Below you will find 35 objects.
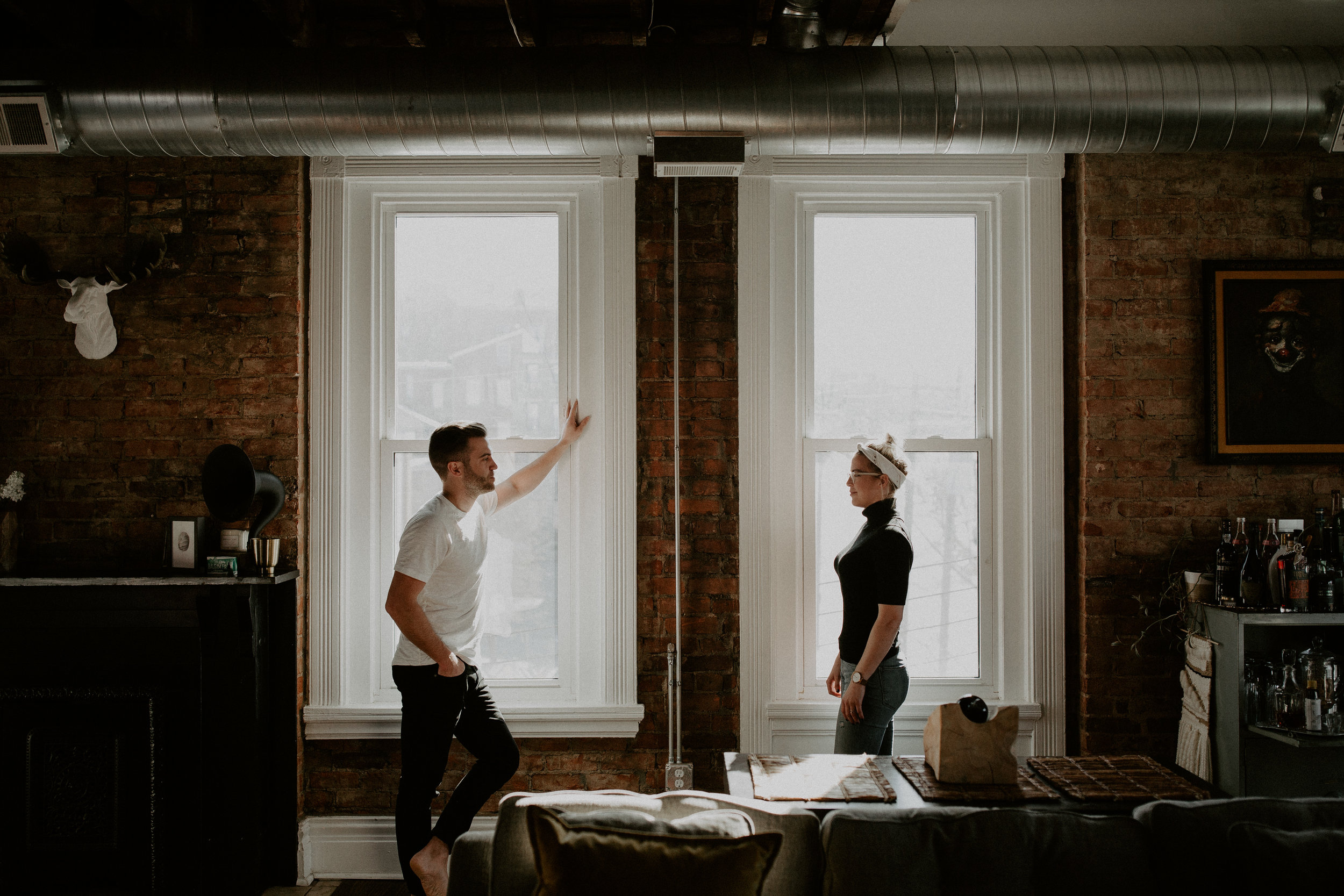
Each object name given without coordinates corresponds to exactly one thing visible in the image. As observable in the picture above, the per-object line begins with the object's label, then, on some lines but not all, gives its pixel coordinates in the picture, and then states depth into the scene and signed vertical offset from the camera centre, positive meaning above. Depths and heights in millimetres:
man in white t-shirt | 2969 -678
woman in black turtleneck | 3012 -498
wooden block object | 2350 -773
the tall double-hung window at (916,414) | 3617 +227
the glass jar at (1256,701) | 3062 -833
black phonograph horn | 3396 -75
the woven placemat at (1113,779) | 2254 -861
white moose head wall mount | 3426 +749
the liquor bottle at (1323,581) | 3111 -414
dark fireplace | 3246 -1011
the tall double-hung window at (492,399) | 3613 +290
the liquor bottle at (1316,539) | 3250 -284
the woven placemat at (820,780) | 2238 -854
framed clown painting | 3480 +400
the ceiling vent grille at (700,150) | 3018 +1110
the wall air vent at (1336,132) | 2910 +1138
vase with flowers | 3385 -227
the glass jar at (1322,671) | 3025 -720
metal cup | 3369 -338
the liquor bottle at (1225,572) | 3236 -398
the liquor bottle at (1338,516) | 3275 -194
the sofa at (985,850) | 1857 -836
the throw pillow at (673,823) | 1827 -762
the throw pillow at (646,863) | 1728 -800
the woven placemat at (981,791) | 2238 -858
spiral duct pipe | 2928 +1271
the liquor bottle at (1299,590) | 3080 -440
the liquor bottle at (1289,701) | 3029 -825
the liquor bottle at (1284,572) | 3107 -383
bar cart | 3031 -942
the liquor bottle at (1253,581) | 3150 -422
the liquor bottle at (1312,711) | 2980 -844
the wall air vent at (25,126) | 2879 +1153
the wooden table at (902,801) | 2189 -869
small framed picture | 3396 -292
